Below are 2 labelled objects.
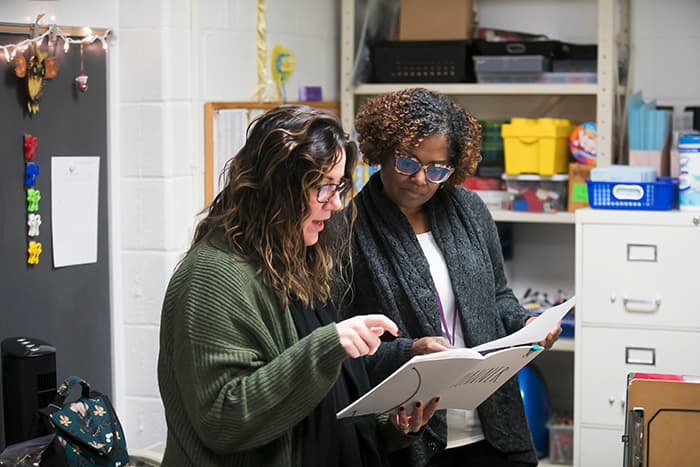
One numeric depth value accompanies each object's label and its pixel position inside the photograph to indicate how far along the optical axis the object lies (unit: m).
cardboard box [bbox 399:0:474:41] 3.85
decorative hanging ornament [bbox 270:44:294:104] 3.65
